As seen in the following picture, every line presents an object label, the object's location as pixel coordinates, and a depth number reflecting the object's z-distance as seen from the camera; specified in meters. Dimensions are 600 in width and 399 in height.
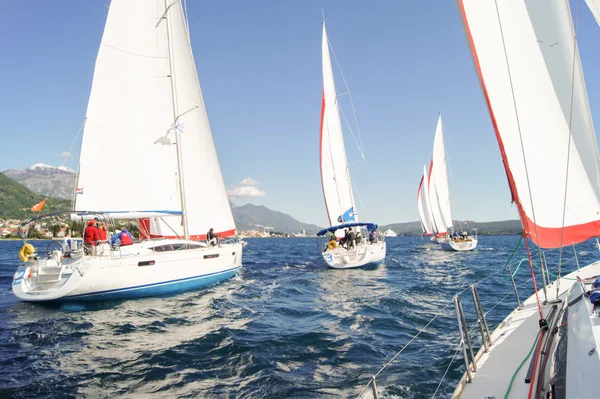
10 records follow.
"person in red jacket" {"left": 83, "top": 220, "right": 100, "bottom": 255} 12.56
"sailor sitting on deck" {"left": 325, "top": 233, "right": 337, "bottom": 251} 20.75
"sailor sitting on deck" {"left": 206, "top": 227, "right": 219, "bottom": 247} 16.31
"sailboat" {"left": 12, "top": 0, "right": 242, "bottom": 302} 11.84
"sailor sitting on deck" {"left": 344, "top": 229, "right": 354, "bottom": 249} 21.19
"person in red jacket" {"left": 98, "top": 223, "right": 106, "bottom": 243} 13.20
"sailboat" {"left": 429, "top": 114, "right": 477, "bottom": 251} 41.47
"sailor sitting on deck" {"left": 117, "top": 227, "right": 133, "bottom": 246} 13.80
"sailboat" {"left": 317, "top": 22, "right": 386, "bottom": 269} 25.12
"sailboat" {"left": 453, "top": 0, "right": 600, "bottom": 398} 3.84
